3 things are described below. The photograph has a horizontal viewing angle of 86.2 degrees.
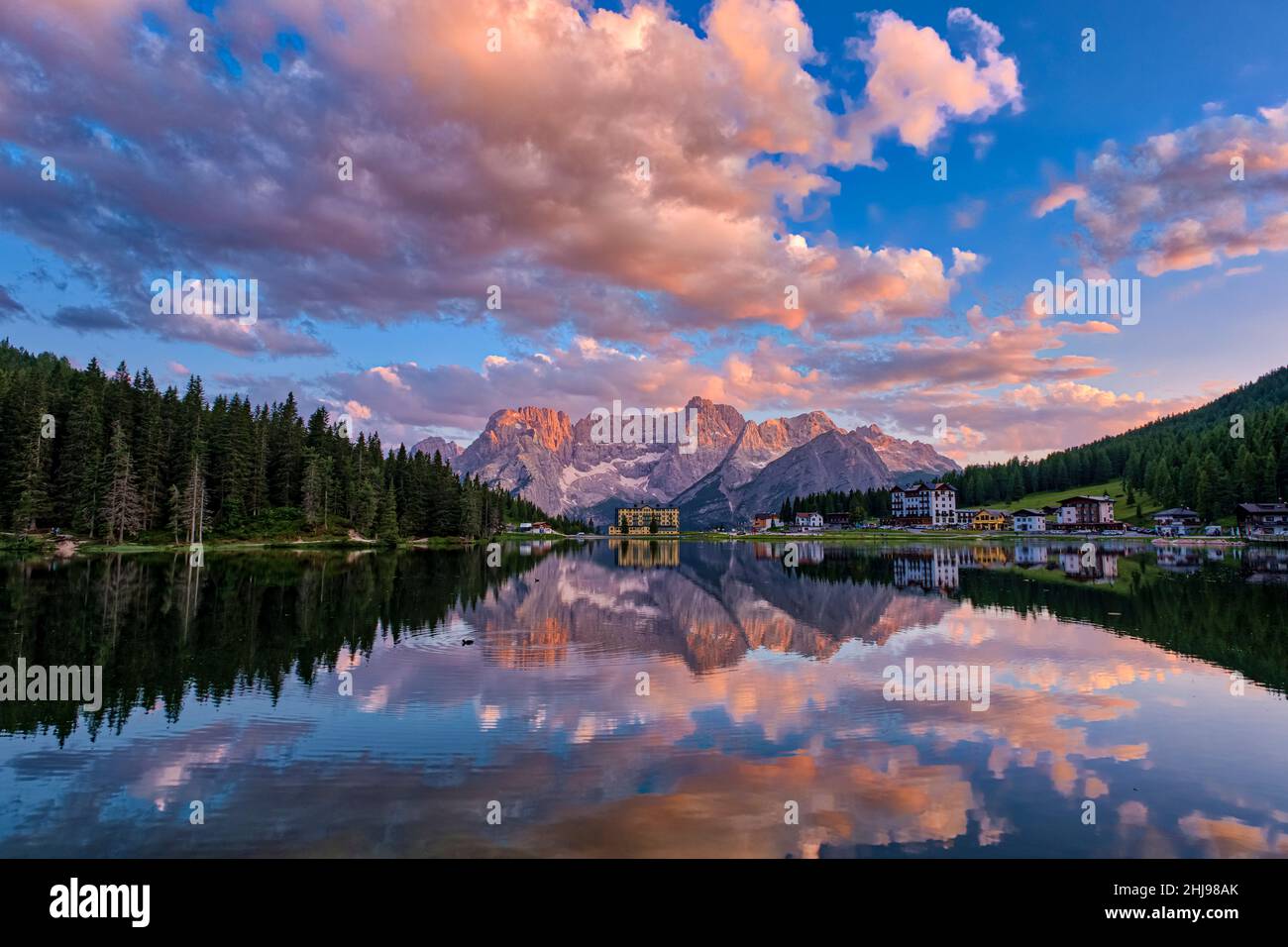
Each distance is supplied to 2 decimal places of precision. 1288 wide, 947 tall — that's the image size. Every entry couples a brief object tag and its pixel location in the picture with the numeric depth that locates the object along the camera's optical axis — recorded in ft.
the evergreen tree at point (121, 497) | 401.49
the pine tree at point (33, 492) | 374.22
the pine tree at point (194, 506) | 427.74
